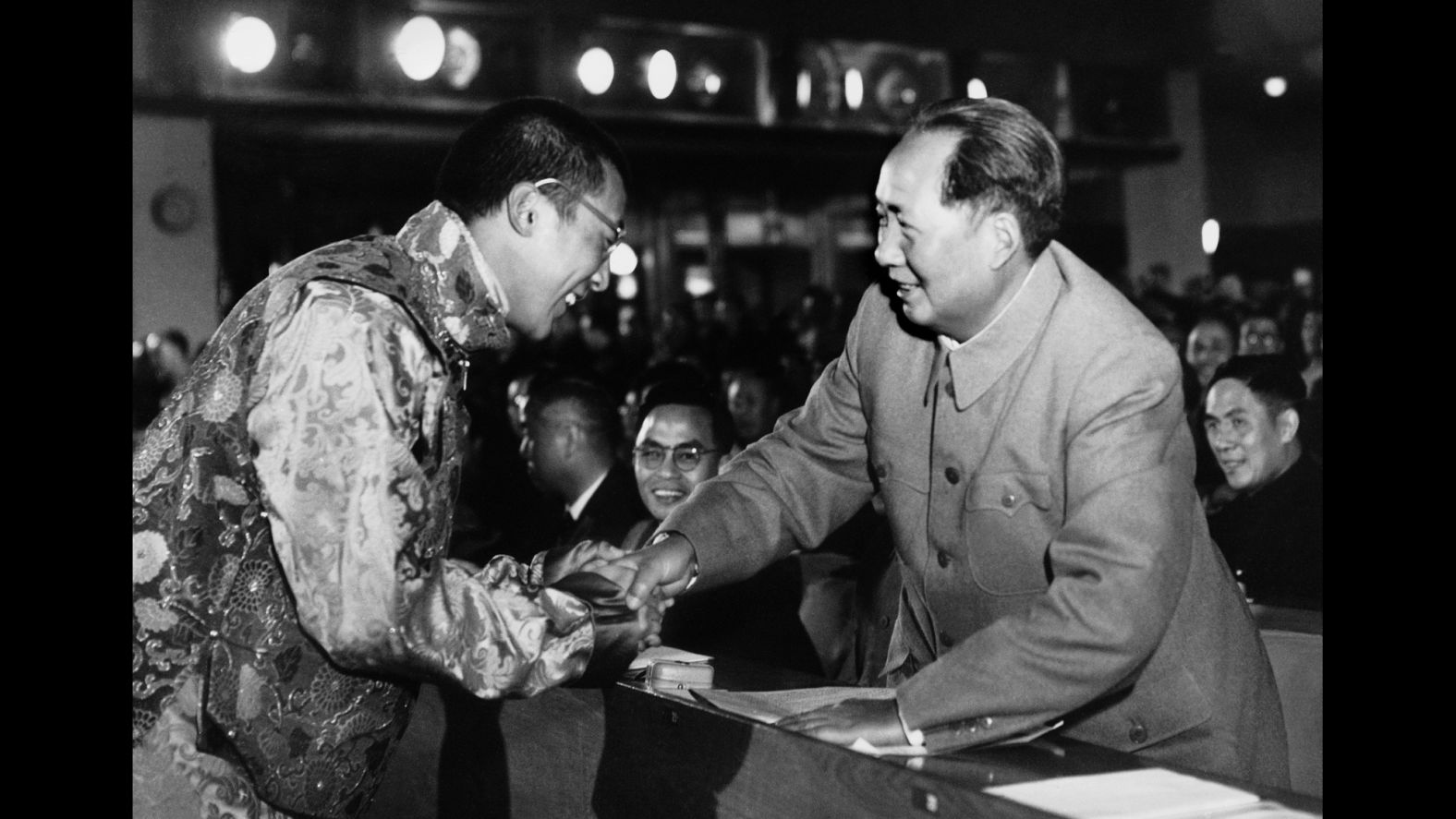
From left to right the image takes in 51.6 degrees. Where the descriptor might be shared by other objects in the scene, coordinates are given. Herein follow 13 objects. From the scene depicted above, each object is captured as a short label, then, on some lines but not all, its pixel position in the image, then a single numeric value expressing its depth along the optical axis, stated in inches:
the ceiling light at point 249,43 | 410.6
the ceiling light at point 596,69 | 476.4
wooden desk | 69.1
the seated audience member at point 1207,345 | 292.4
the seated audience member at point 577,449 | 183.6
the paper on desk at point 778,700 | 80.5
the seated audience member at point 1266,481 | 176.4
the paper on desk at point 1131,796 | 63.1
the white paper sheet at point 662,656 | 101.3
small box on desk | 90.5
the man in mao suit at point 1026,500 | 73.0
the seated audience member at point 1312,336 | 294.9
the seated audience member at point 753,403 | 254.8
